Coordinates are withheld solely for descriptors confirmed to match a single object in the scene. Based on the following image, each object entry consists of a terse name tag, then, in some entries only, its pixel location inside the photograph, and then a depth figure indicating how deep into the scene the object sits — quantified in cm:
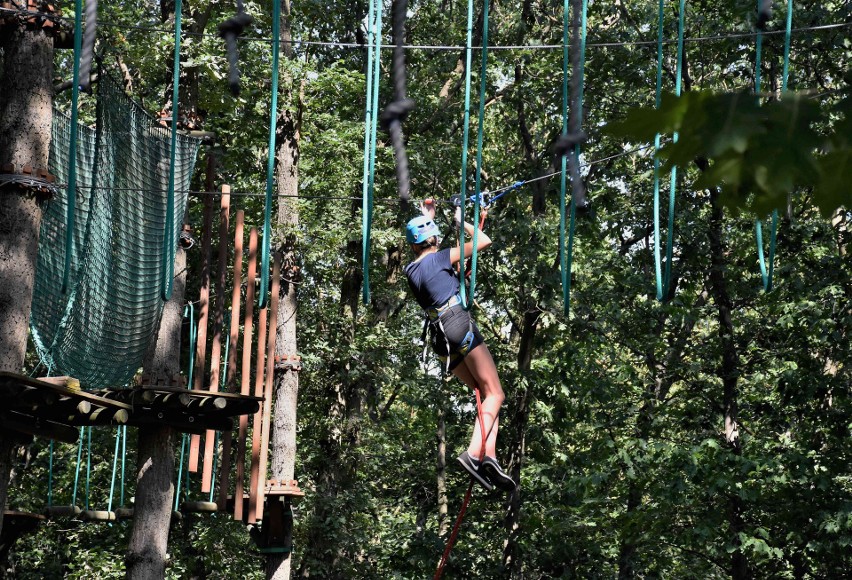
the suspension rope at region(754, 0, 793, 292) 899
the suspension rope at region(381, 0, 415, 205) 436
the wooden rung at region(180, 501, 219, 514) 1817
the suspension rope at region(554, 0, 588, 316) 469
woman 1091
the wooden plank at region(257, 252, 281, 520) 1878
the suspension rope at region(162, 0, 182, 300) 875
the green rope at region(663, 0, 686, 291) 969
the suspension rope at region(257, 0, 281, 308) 833
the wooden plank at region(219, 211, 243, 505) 1741
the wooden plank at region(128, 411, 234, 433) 1589
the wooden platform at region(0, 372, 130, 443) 1149
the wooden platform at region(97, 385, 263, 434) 1538
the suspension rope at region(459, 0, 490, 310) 893
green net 1455
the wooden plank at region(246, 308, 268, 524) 1792
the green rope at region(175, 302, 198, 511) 1833
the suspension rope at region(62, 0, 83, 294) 889
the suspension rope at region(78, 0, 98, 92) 642
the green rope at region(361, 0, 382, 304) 859
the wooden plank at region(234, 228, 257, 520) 1723
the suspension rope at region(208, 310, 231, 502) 2795
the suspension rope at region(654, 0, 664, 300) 964
